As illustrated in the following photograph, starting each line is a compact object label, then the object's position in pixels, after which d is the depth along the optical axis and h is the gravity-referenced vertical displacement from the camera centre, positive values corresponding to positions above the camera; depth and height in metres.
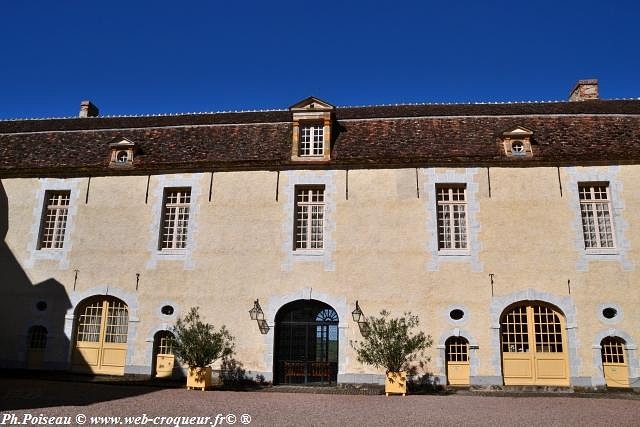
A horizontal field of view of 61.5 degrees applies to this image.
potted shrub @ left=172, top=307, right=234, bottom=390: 12.29 +0.02
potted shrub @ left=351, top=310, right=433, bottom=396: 11.92 +0.20
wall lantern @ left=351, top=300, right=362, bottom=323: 12.98 +0.92
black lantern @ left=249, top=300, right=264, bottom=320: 13.34 +0.95
